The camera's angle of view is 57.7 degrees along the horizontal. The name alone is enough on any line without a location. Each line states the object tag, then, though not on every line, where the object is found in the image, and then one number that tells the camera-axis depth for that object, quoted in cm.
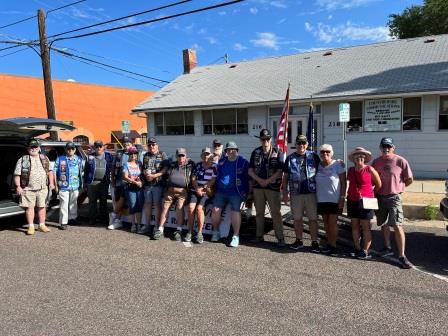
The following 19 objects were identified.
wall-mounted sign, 1409
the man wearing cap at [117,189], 800
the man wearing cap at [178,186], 725
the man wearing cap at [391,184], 573
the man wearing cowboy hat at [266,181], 660
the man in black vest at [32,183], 755
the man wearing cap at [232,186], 682
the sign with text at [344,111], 1054
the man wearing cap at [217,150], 732
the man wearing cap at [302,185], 624
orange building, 3089
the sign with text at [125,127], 1792
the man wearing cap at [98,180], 852
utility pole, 1545
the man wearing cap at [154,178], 755
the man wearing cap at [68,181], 810
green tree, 3128
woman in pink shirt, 577
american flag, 776
